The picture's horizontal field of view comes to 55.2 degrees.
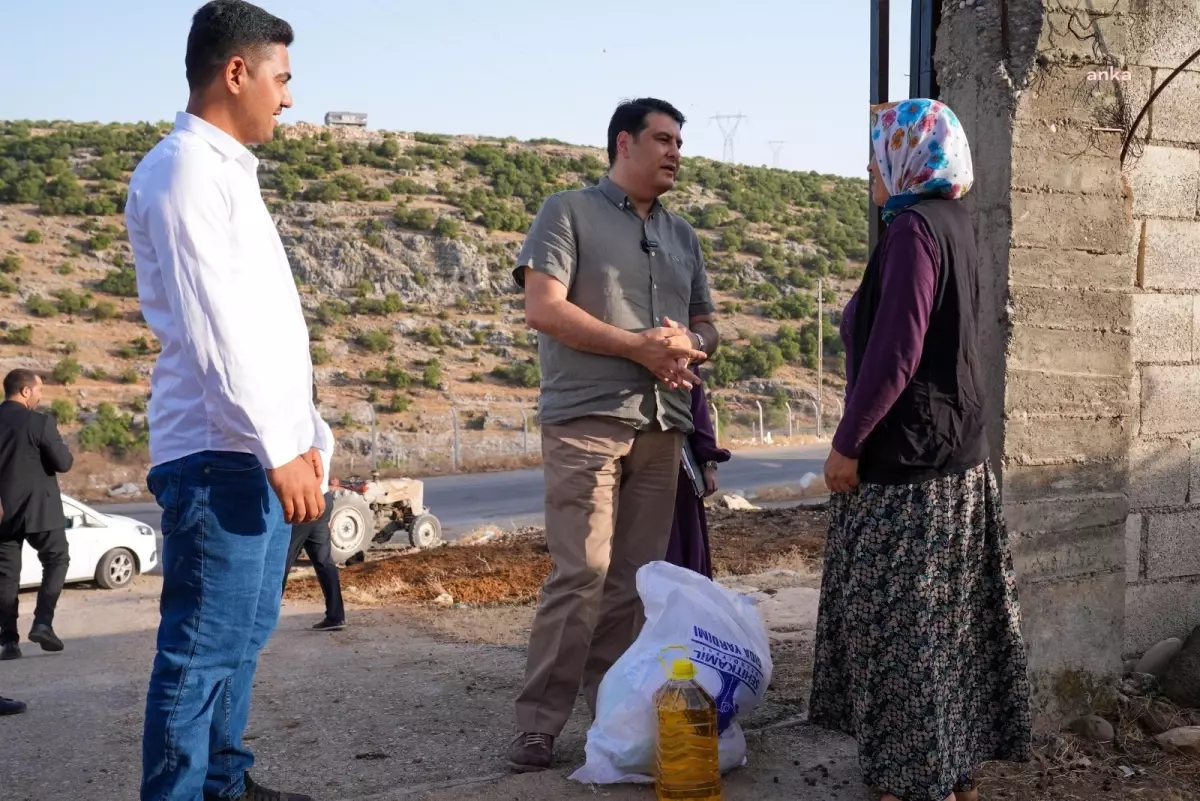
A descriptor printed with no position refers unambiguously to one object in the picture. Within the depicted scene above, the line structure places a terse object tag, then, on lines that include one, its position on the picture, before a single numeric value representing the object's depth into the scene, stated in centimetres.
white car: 1120
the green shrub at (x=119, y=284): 4697
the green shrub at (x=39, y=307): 4347
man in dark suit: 734
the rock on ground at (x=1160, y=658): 450
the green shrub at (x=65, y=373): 3991
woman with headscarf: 315
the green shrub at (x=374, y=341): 4734
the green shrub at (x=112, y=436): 3444
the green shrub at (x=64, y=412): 3678
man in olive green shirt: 387
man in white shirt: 263
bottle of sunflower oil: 332
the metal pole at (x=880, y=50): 459
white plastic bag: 348
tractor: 1402
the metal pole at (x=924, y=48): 432
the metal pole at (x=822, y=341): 4741
